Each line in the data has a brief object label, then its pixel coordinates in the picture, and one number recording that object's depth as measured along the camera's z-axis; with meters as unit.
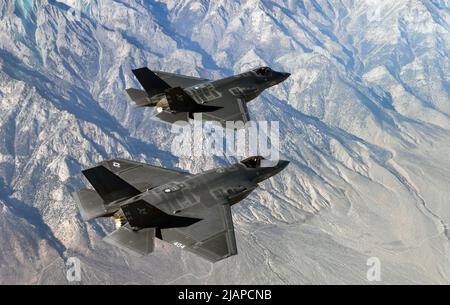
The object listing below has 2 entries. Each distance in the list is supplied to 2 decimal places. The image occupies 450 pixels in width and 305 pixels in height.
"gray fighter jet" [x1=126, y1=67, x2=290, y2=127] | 55.59
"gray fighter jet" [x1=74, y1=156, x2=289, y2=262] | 42.84
